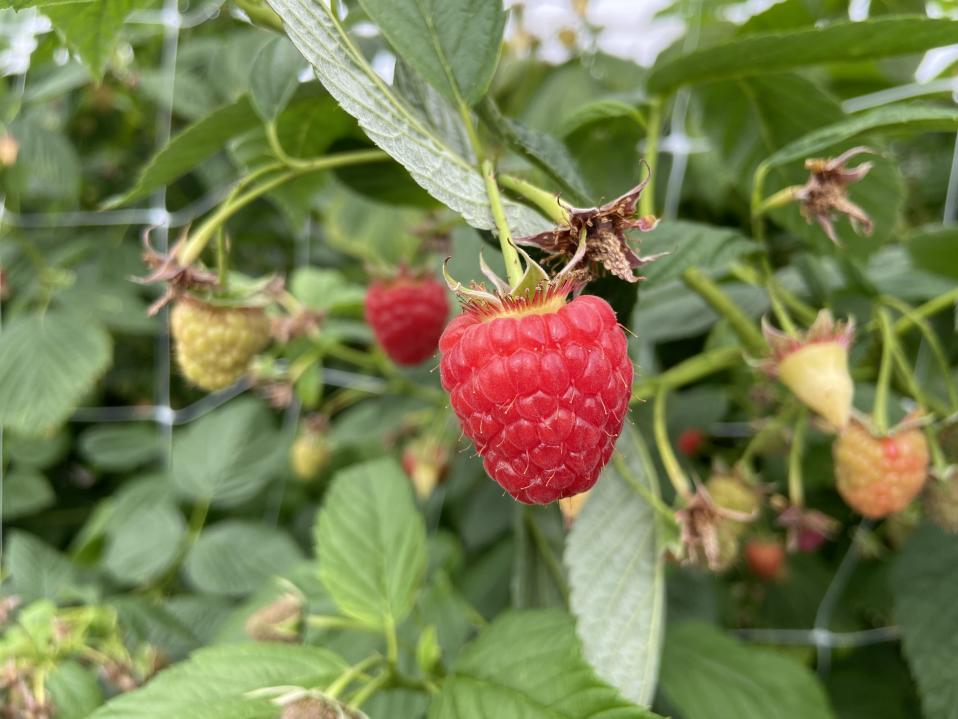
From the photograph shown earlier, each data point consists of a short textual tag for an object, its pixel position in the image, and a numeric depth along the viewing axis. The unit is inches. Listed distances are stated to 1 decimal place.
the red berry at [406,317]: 6.6
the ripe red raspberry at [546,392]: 3.2
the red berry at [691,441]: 7.8
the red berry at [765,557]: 8.1
